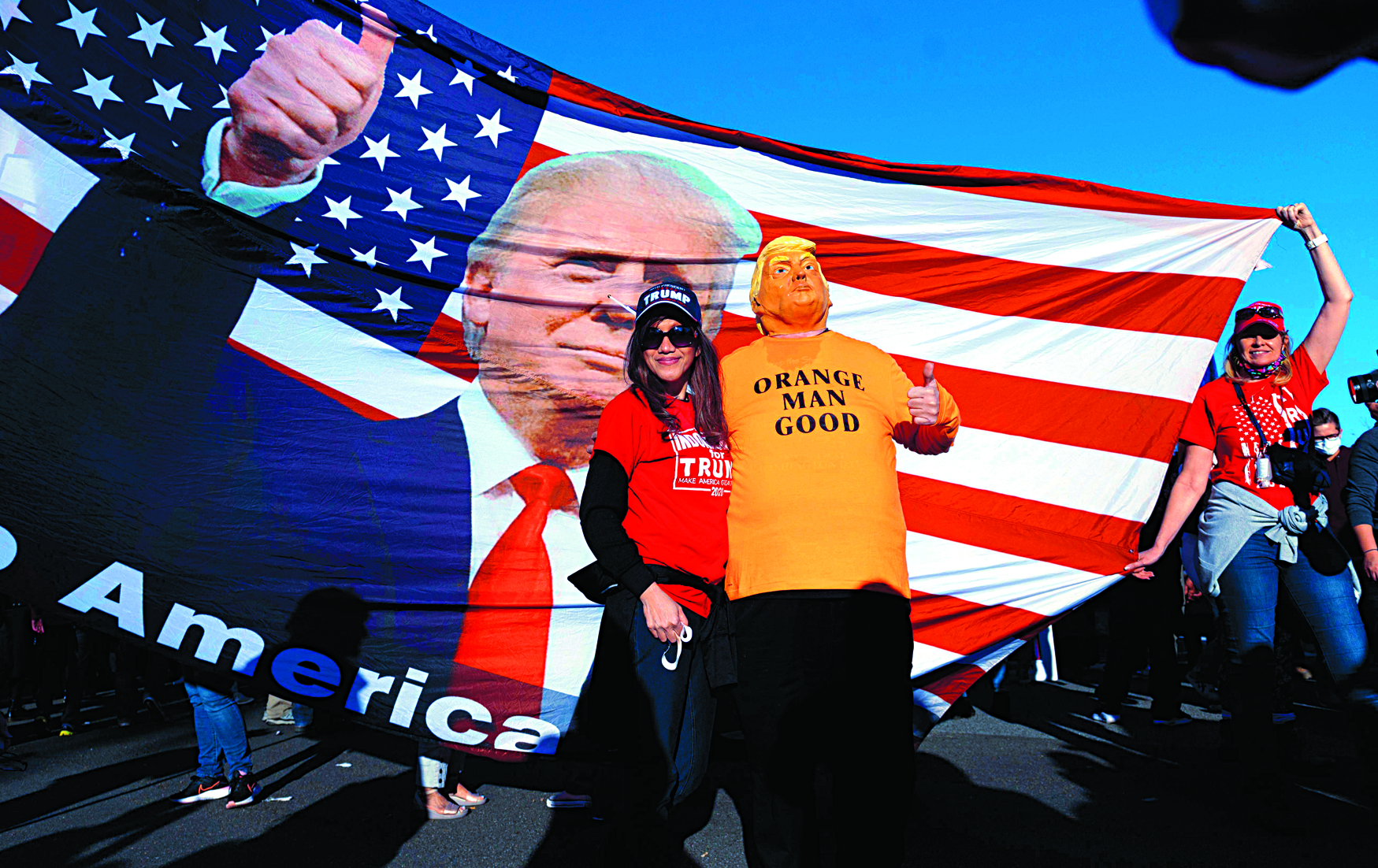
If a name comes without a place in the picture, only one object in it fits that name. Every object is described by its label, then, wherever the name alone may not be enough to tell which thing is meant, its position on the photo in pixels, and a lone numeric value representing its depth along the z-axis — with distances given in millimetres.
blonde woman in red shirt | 3307
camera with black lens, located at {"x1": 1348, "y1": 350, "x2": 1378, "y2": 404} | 3941
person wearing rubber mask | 2049
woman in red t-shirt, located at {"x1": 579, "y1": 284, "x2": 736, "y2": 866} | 2365
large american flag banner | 3104
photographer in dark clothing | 3588
